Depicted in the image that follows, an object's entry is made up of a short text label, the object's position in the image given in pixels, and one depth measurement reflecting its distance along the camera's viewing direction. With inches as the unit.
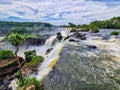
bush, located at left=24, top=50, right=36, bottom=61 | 813.3
